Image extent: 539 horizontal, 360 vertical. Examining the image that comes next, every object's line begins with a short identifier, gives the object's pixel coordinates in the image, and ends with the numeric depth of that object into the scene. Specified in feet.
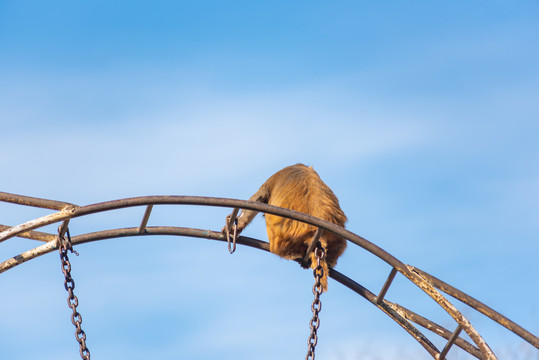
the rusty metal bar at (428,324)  46.56
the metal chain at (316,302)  39.55
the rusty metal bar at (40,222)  40.55
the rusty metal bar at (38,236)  45.91
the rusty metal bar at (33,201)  41.45
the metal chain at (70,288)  38.88
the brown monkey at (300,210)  51.88
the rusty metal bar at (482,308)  43.42
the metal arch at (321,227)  40.63
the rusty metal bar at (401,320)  45.16
